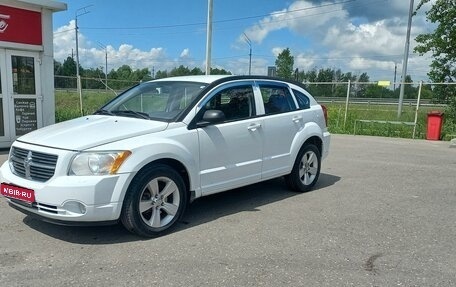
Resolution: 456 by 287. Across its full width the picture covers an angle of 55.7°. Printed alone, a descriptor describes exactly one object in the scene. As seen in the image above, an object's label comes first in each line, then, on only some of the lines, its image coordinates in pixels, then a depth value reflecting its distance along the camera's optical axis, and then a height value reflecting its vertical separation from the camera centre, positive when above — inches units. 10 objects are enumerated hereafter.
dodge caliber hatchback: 165.2 -30.6
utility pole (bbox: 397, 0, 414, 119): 794.8 +65.1
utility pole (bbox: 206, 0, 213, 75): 685.3 +60.9
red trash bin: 568.7 -43.0
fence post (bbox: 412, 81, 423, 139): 597.1 -23.4
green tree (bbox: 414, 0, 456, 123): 651.5 +71.7
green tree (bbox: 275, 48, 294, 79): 2278.5 +144.4
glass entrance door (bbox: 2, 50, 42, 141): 392.5 -15.3
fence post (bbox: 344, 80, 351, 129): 674.8 -15.8
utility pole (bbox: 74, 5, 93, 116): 638.3 -12.5
